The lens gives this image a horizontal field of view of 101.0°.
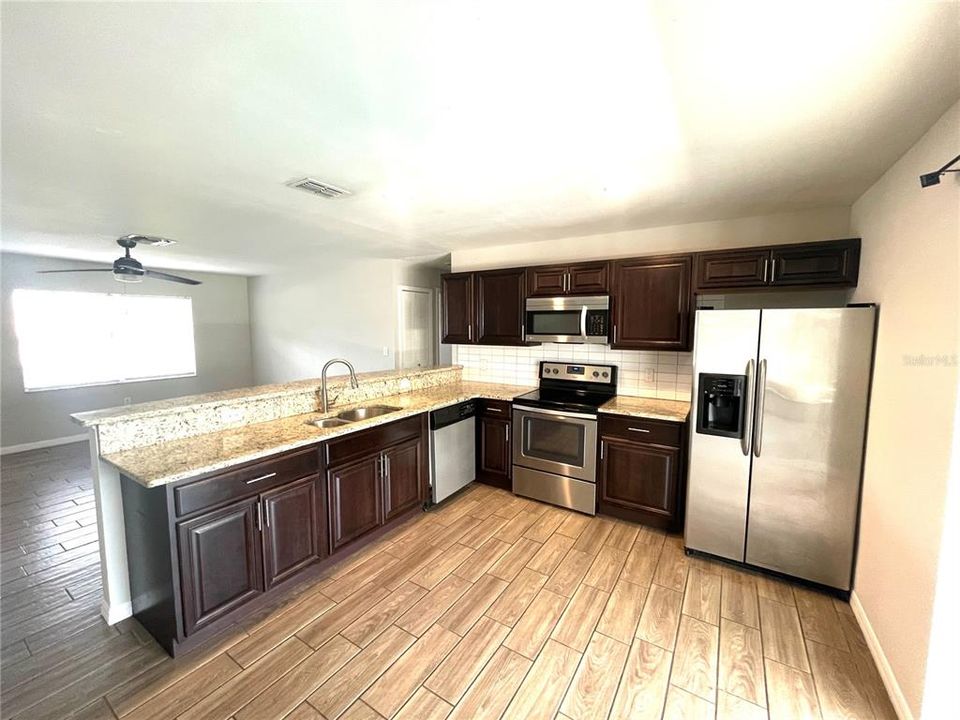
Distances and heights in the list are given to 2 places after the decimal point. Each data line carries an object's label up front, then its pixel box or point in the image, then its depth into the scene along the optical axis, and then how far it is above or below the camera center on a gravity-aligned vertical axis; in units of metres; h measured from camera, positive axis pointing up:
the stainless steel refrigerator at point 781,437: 2.23 -0.64
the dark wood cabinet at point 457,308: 4.13 +0.22
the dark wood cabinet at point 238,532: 1.85 -1.10
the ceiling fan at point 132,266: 3.38 +0.52
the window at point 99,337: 5.09 -0.15
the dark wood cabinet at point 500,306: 3.84 +0.23
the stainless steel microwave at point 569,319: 3.39 +0.09
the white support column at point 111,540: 2.03 -1.12
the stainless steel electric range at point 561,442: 3.22 -0.96
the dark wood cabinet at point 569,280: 3.41 +0.45
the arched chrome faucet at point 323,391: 2.93 -0.46
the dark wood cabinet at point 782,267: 2.57 +0.44
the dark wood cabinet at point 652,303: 3.09 +0.22
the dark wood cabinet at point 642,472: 2.92 -1.08
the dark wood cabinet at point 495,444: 3.65 -1.08
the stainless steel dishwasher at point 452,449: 3.31 -1.06
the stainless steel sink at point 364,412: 3.07 -0.67
